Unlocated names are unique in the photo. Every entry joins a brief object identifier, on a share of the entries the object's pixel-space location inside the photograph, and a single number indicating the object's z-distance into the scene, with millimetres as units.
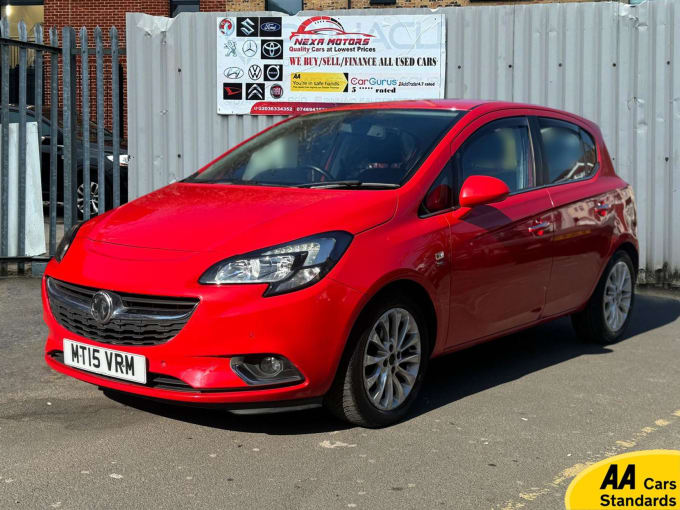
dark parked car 9867
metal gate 9633
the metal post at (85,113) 9672
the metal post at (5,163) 9531
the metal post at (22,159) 9547
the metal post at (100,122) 9703
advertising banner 9883
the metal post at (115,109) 9750
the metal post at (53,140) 9672
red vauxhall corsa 4539
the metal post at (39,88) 9586
